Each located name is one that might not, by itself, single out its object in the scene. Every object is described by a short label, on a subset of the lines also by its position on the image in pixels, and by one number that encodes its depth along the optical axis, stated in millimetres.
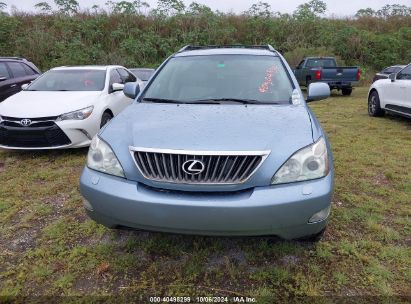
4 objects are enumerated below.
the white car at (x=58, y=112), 5332
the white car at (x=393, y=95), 7656
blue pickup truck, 14062
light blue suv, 2287
